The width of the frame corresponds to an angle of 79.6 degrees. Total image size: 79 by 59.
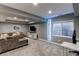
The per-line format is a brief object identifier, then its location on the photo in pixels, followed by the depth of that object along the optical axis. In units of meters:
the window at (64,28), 1.53
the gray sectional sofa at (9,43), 1.96
